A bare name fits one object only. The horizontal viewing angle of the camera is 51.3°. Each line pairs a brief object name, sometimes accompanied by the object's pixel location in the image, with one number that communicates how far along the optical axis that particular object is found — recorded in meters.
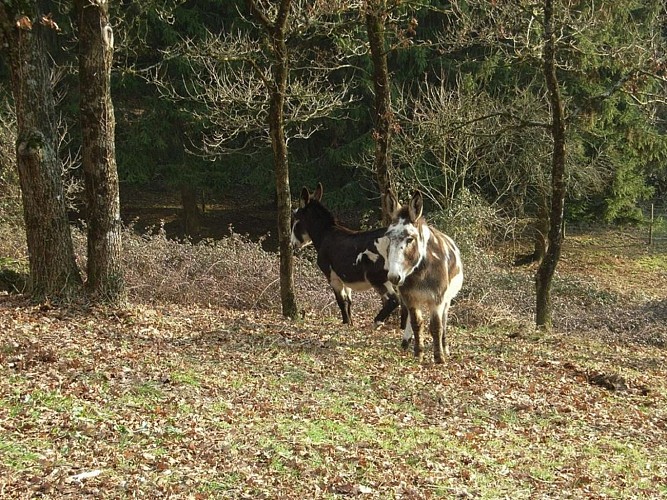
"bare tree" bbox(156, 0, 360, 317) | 11.58
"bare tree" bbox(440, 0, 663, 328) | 12.73
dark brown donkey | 12.56
